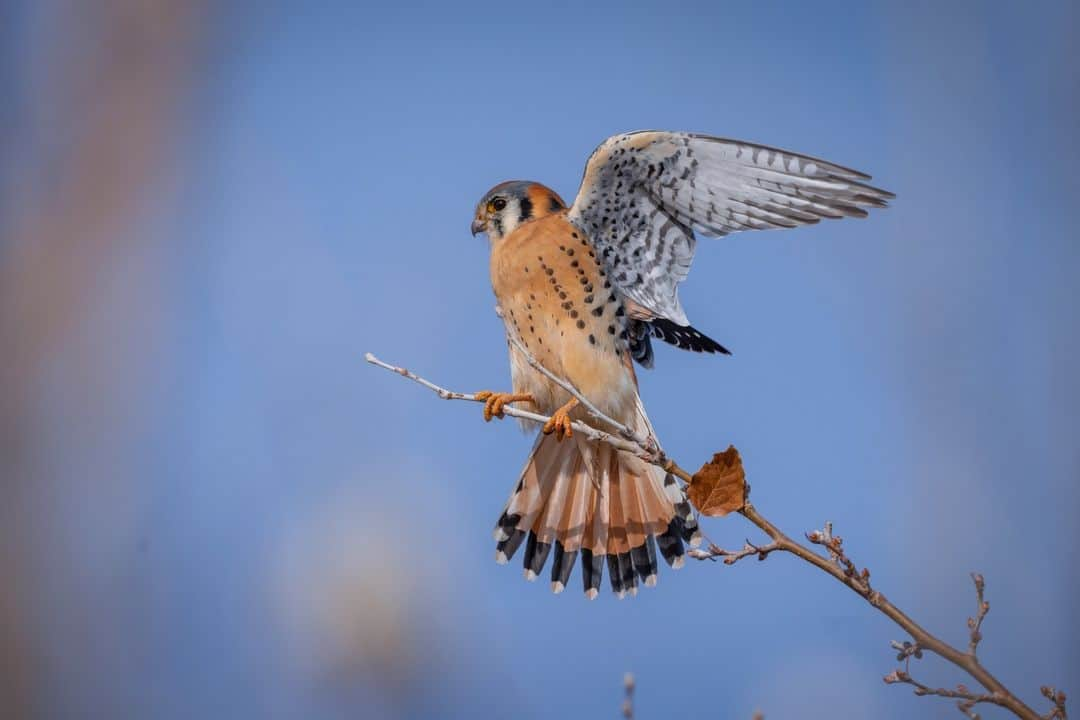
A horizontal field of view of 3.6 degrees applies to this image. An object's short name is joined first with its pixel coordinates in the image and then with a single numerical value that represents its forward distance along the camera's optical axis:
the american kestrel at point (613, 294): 10.24
